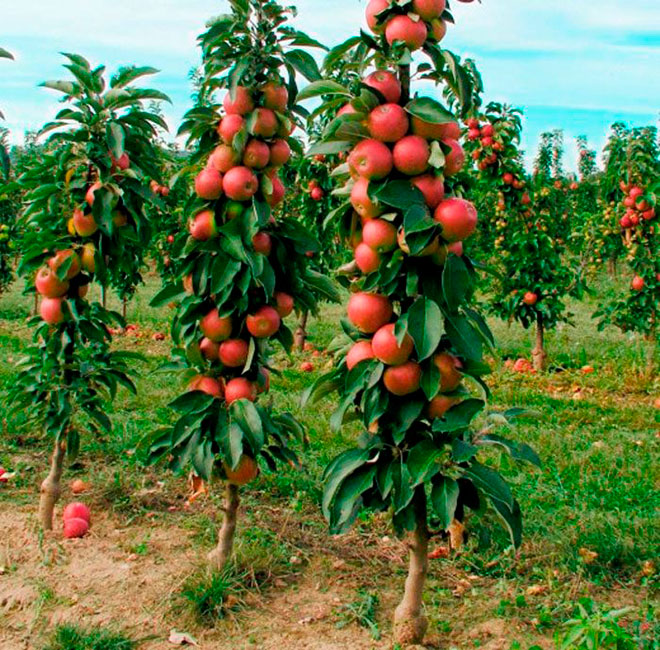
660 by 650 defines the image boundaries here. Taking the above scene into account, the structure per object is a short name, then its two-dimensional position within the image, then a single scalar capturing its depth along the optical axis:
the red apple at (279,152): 2.78
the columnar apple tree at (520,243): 7.72
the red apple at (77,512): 3.55
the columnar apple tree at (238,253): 2.71
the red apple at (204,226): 2.80
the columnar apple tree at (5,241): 11.95
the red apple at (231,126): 2.71
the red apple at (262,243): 2.80
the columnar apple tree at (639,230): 7.09
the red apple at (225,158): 2.74
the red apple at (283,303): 2.90
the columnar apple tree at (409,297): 2.16
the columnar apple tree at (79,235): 3.06
